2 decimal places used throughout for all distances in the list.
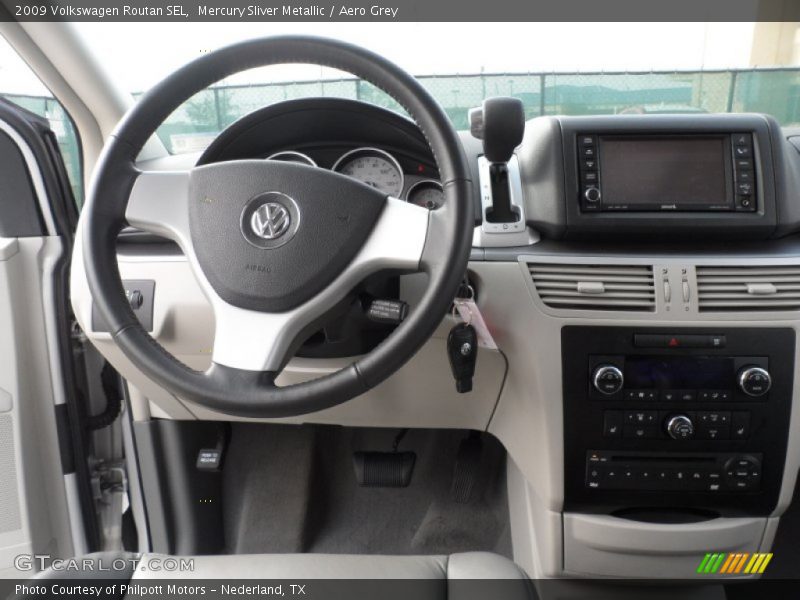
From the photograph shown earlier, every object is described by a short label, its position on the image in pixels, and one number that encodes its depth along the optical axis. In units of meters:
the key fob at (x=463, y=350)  1.05
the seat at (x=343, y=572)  0.91
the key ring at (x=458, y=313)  1.07
